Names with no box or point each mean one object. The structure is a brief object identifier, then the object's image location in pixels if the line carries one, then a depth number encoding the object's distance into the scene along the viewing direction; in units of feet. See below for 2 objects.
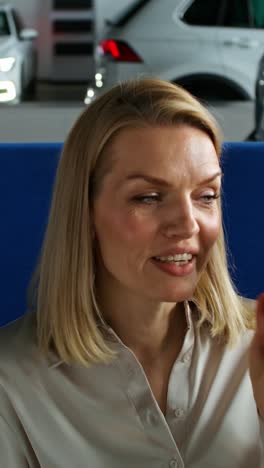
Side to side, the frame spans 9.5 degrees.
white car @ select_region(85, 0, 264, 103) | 20.63
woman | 4.76
